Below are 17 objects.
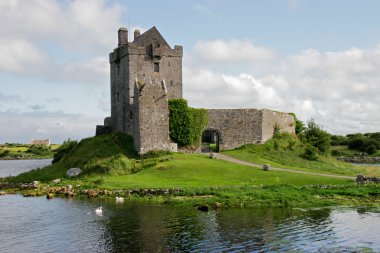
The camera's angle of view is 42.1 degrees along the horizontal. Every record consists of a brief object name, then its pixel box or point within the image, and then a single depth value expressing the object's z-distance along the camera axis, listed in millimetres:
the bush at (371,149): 114375
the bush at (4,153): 170500
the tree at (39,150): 168750
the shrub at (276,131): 63112
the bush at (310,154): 56984
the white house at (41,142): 189625
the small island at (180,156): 36562
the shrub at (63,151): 64931
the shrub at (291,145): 59719
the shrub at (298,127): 69625
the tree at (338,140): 129450
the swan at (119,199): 35969
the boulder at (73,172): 50125
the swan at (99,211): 30900
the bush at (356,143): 121912
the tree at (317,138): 62750
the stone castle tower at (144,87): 52969
